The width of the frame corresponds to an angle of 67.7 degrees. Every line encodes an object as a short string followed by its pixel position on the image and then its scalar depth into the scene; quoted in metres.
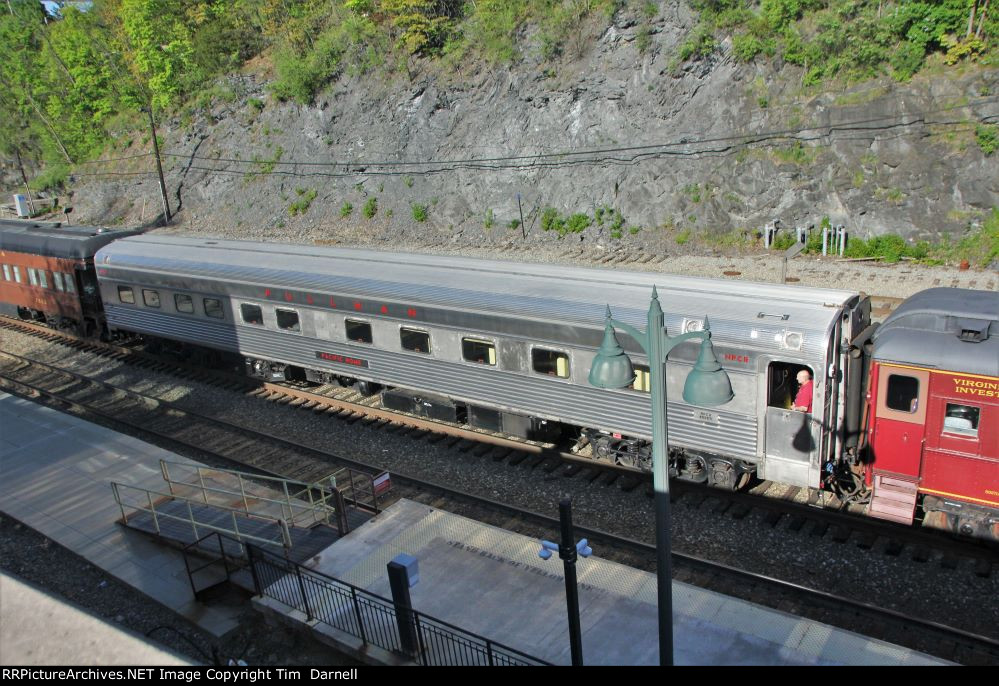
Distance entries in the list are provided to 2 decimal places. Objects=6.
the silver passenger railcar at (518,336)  11.52
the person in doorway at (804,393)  11.10
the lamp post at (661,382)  6.39
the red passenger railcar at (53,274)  23.91
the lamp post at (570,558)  7.74
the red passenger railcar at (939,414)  10.14
